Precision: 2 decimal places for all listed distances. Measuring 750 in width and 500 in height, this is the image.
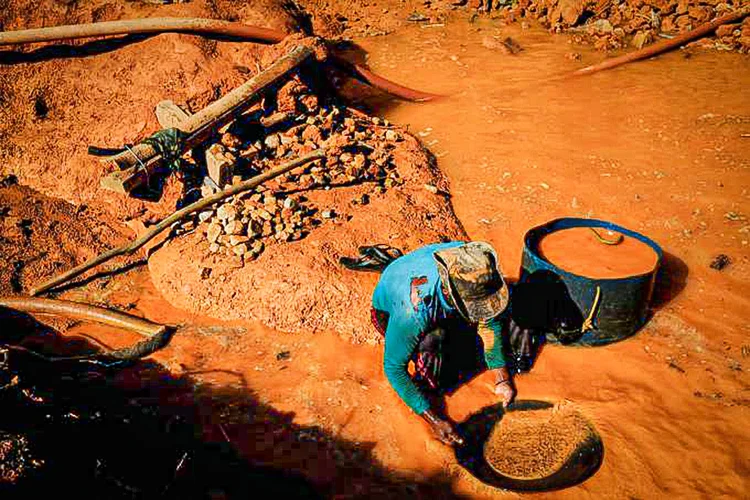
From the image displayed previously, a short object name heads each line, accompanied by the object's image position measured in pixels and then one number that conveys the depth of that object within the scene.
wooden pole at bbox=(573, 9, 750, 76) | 7.24
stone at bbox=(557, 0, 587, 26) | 8.70
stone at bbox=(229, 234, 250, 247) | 4.00
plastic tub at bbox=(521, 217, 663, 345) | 3.14
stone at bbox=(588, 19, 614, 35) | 8.41
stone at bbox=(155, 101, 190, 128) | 4.50
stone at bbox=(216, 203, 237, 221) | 4.09
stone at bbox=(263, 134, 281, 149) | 4.81
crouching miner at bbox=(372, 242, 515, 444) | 2.57
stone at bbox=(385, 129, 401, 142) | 5.30
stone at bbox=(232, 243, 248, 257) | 3.98
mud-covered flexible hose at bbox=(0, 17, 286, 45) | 4.54
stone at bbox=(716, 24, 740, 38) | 7.75
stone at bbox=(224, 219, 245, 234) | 4.00
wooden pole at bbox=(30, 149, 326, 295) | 3.95
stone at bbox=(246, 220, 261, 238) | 4.02
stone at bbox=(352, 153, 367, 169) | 4.72
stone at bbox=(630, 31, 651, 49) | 7.81
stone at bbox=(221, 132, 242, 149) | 4.62
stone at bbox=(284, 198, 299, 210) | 4.19
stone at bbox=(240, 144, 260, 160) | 4.59
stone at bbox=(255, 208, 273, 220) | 4.11
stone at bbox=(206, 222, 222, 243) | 4.06
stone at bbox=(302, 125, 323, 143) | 4.92
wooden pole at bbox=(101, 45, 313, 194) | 4.08
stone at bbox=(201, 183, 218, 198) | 4.43
